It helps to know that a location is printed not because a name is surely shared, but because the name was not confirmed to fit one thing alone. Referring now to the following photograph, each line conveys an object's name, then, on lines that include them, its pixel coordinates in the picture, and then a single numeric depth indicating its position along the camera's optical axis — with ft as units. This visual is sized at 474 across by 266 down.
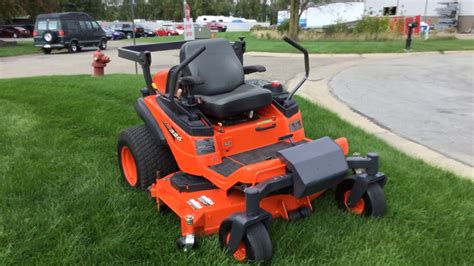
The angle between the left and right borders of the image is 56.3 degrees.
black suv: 69.05
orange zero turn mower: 9.06
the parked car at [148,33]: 140.96
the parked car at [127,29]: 132.87
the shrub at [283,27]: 100.88
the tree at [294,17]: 87.15
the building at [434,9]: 135.74
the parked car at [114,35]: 126.19
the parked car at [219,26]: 155.57
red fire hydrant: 33.32
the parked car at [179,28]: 154.52
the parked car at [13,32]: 129.50
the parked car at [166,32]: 148.94
